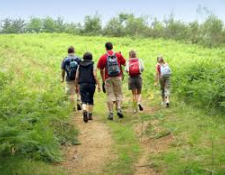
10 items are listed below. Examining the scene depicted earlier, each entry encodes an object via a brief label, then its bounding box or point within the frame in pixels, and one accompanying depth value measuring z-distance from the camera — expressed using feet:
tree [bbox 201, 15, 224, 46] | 153.99
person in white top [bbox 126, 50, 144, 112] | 42.42
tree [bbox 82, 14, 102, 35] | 192.94
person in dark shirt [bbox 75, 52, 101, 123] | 38.75
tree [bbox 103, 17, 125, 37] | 186.91
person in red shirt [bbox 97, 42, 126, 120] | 39.22
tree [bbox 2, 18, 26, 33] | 282.13
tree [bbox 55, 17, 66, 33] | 278.17
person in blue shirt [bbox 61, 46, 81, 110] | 43.06
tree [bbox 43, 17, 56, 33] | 286.52
